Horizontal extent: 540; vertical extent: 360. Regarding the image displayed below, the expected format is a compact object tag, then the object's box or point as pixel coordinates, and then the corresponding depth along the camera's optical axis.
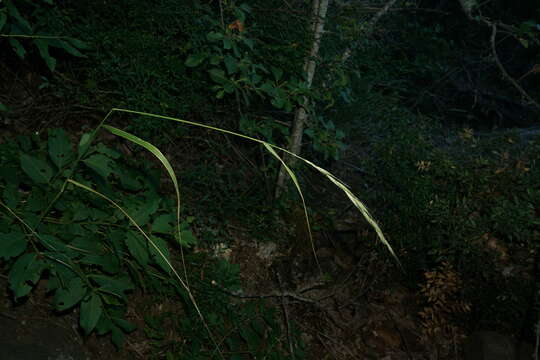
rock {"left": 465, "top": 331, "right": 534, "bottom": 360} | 2.83
